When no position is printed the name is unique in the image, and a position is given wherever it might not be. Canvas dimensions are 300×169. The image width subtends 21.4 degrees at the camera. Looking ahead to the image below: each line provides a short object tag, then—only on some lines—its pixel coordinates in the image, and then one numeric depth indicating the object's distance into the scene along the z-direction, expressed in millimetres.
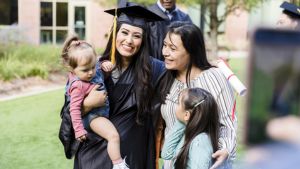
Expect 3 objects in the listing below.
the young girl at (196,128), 3220
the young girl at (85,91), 3521
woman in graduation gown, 3685
